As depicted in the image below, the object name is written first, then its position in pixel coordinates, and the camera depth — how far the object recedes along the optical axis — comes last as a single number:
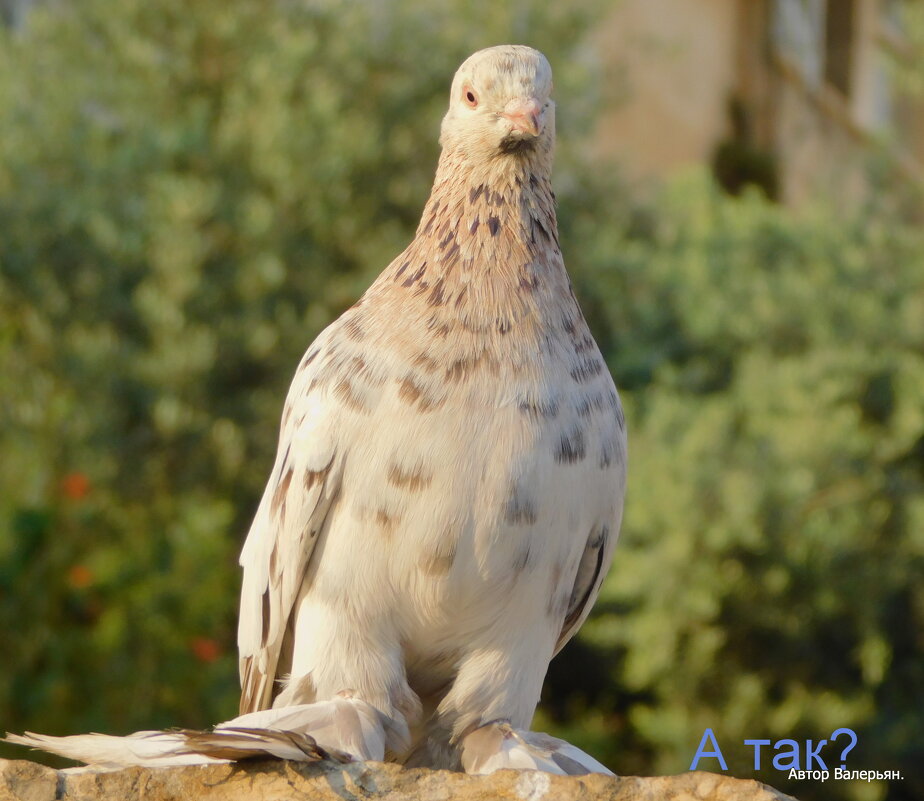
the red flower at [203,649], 14.11
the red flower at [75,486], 13.90
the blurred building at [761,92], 27.81
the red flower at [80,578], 13.90
